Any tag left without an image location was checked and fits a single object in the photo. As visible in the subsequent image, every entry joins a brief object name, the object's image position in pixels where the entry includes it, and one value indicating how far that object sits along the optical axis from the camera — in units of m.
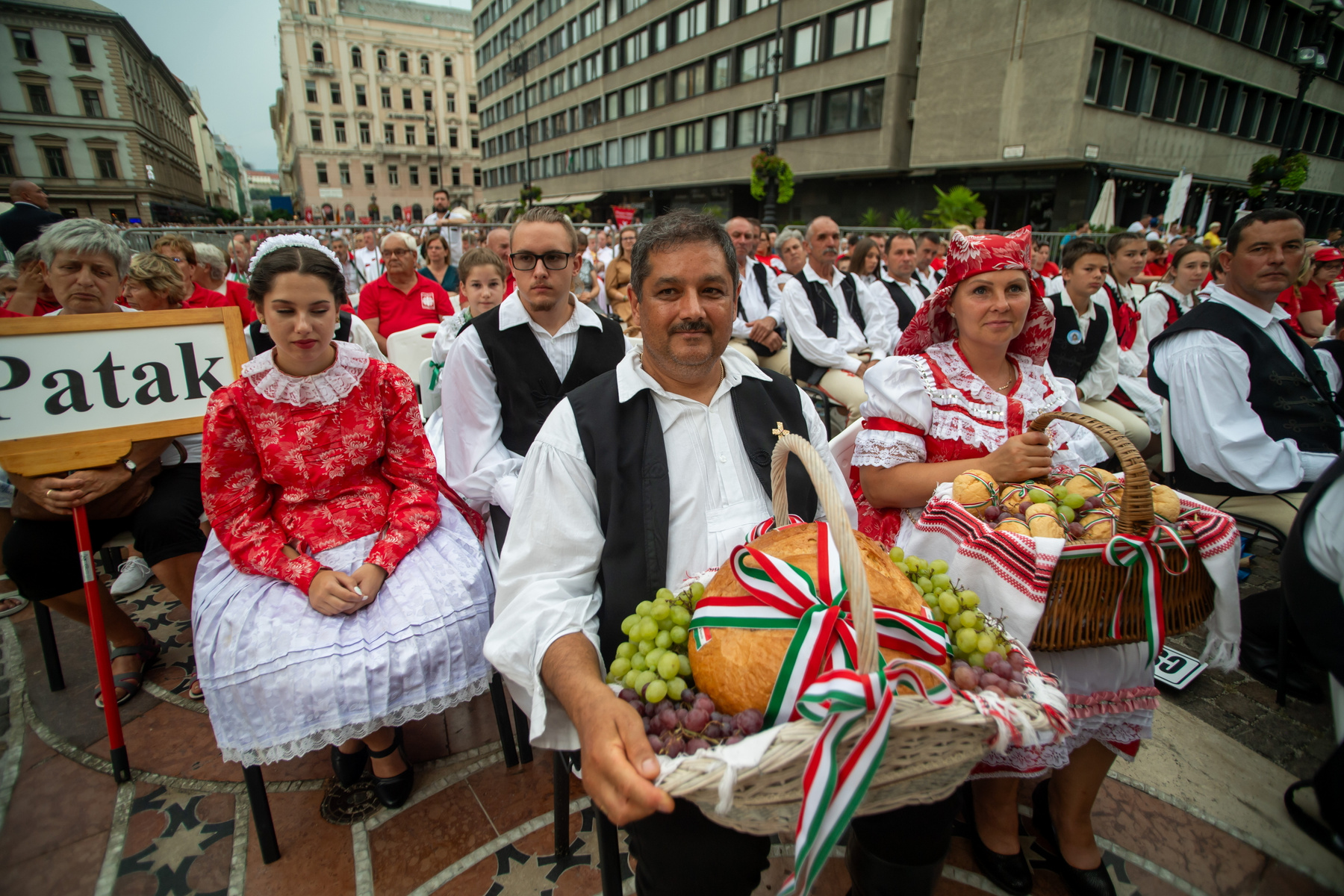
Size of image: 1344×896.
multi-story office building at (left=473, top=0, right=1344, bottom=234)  18.14
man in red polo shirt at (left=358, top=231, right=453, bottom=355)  5.67
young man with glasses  2.78
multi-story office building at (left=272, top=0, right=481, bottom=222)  58.53
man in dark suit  4.53
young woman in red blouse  1.92
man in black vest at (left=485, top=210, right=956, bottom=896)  1.45
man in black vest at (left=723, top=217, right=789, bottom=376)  6.32
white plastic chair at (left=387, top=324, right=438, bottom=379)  4.65
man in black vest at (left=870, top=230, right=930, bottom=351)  6.48
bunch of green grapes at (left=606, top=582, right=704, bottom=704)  1.26
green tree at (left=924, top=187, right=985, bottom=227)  15.88
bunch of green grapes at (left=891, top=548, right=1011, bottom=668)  1.34
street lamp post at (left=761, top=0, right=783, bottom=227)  17.05
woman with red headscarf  1.90
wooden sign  2.11
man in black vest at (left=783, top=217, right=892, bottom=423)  5.73
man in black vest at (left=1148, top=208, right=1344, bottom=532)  3.02
